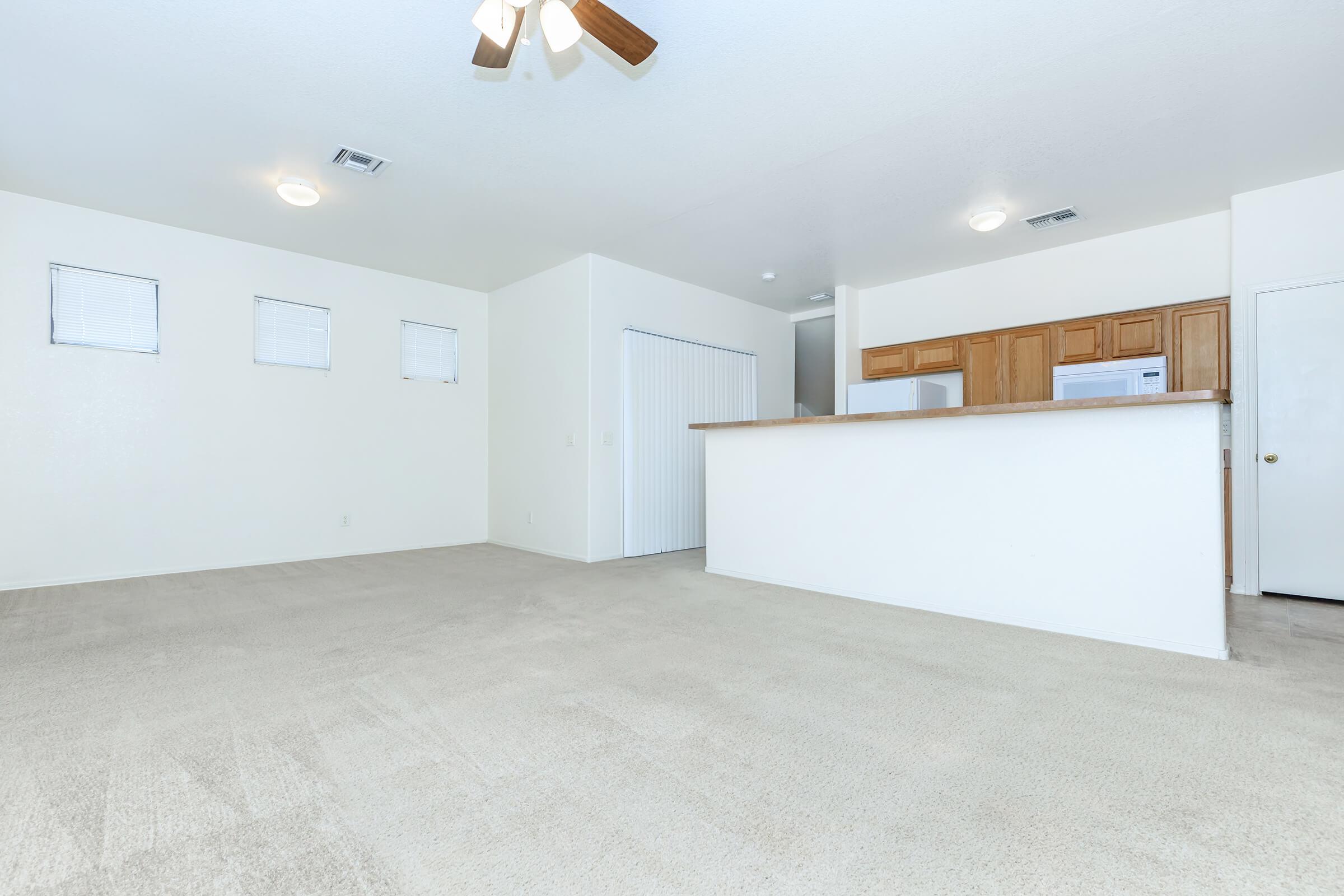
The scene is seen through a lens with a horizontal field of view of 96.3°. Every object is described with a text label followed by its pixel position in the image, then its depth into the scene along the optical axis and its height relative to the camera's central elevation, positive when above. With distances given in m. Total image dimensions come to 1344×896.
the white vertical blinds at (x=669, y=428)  5.64 +0.20
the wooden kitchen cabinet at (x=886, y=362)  5.97 +0.86
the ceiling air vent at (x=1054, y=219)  4.38 +1.68
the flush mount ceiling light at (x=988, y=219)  4.30 +1.64
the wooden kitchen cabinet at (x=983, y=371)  5.31 +0.67
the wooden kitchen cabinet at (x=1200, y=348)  4.26 +0.69
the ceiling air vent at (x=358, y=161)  3.48 +1.72
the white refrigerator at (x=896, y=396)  5.47 +0.48
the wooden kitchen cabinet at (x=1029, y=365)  5.04 +0.68
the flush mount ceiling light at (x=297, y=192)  3.80 +1.65
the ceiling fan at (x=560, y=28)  2.06 +1.48
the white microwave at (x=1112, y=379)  4.49 +0.51
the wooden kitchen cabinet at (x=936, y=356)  5.59 +0.85
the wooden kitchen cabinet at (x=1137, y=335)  4.52 +0.84
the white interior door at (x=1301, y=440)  3.76 +0.02
